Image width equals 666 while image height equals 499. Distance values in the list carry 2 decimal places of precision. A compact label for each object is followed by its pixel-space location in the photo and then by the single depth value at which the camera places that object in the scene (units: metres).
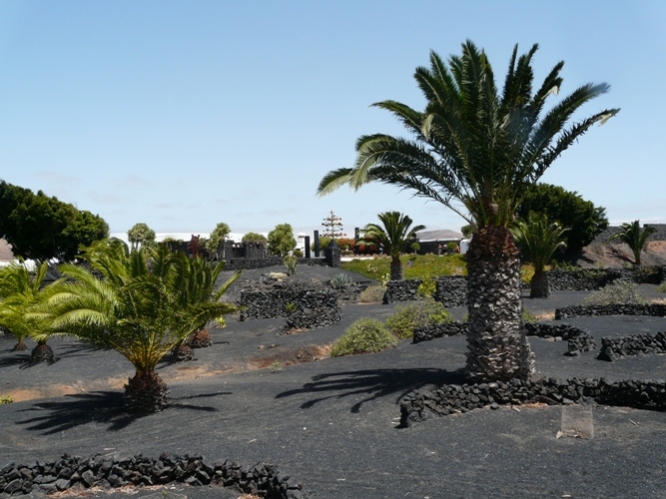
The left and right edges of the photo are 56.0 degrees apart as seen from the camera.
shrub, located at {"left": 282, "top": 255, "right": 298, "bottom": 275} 39.25
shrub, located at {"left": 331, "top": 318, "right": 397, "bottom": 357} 18.28
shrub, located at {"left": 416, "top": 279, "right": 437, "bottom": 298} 30.67
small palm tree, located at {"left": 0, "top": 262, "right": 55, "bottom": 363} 19.53
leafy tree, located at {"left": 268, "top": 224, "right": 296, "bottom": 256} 62.91
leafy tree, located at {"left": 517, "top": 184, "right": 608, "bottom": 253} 50.25
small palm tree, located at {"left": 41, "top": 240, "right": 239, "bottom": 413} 11.84
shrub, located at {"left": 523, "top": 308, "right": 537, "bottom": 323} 21.25
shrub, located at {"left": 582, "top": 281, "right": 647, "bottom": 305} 24.53
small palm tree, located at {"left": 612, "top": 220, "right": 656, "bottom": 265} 45.31
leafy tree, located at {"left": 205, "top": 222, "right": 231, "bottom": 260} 61.28
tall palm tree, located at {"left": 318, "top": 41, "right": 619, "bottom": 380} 11.59
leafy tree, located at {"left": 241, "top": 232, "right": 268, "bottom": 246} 72.56
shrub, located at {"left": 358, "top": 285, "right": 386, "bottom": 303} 34.06
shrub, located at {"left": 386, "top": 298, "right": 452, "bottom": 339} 20.95
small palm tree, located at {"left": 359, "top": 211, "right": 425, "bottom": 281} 36.06
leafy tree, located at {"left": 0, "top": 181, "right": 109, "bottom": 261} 42.81
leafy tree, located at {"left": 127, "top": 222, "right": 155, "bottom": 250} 64.31
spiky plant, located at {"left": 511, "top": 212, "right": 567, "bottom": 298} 30.59
